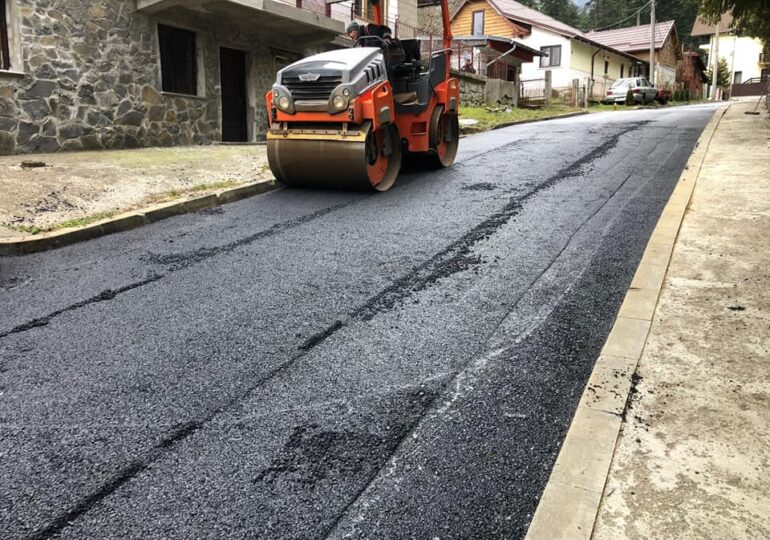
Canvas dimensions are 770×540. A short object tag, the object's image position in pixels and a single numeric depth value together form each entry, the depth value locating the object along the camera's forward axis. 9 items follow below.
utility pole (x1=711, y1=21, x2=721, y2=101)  50.81
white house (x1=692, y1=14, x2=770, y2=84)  65.94
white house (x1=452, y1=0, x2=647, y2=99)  39.25
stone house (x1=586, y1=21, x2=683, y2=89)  49.53
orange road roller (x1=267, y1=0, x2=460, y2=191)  7.57
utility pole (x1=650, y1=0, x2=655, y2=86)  37.81
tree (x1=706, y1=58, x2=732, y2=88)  63.46
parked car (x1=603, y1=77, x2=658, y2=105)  33.91
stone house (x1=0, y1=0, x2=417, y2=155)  10.55
